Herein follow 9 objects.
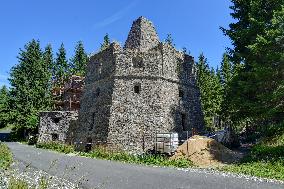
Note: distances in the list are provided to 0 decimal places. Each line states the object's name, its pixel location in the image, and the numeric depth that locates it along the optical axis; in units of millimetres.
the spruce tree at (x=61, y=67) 46033
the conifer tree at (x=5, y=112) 33740
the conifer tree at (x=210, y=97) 32421
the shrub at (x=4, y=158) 12366
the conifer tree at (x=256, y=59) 15920
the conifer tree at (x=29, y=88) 33410
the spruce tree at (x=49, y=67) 35504
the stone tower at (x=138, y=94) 21000
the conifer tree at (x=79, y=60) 46964
